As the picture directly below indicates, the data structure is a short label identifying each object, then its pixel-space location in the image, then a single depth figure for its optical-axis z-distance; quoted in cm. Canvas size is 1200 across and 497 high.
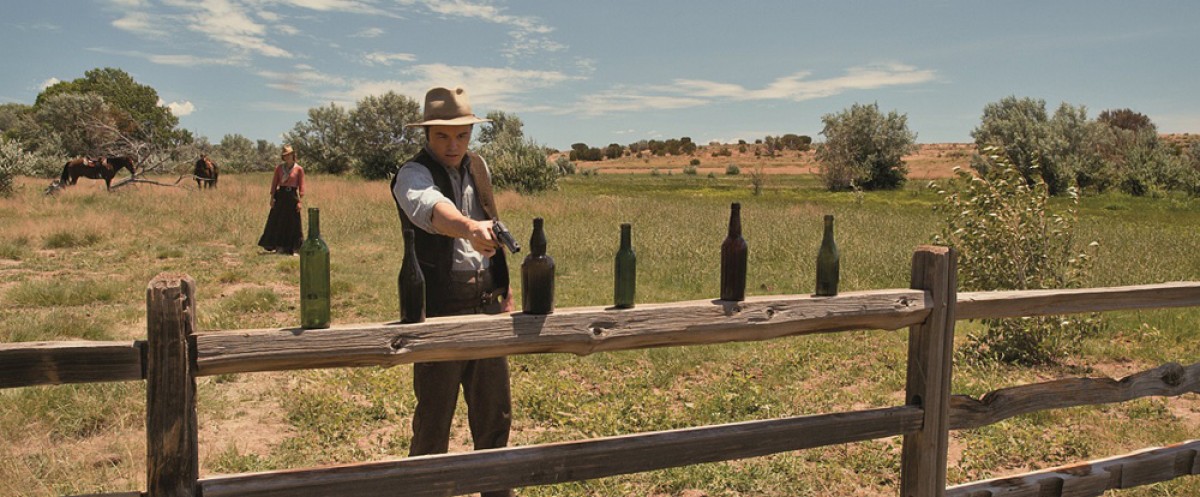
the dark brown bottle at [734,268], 263
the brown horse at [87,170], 2141
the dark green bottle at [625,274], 256
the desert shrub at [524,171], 2658
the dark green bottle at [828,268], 282
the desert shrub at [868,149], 3741
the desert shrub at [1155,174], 2822
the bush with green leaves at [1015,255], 661
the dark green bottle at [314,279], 228
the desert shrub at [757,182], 3219
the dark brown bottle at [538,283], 241
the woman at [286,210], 1180
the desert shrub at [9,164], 1858
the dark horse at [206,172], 2227
